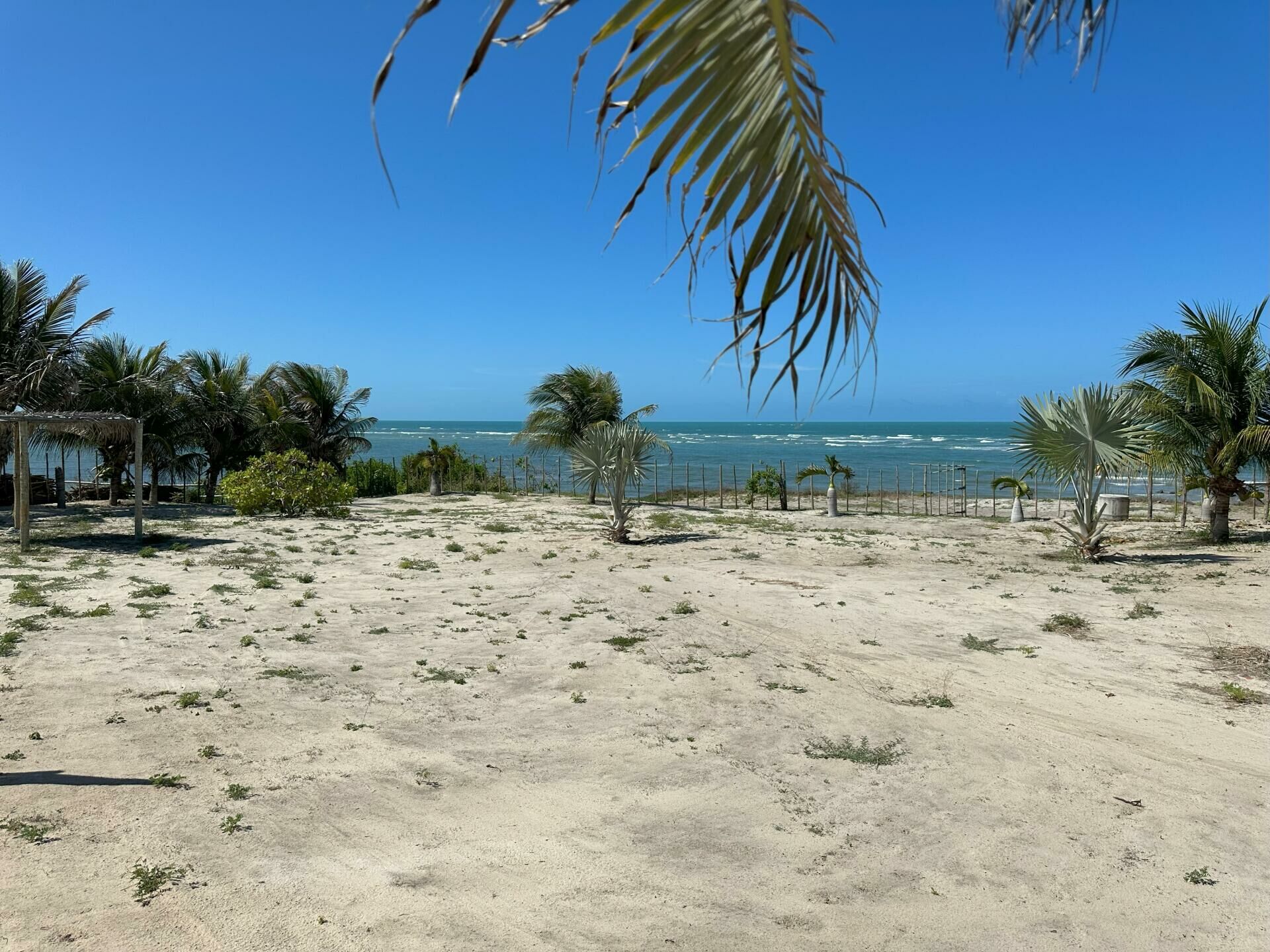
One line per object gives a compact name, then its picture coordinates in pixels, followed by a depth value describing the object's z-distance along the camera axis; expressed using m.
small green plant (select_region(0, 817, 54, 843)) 3.73
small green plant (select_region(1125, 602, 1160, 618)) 9.39
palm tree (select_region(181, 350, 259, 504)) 22.56
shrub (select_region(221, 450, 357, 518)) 18.33
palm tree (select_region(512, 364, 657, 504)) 25.56
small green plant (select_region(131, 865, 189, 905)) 3.37
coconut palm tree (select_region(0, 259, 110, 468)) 16.17
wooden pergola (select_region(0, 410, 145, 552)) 12.51
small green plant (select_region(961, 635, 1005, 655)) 8.09
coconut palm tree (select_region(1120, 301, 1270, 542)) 14.16
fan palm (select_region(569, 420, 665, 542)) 15.44
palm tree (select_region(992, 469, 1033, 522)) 20.70
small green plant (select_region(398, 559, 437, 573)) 11.89
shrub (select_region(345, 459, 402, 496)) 27.98
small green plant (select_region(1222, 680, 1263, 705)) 6.55
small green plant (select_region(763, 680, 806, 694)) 6.71
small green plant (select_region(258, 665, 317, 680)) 6.54
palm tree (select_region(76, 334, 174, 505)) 19.47
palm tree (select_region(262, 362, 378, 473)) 25.12
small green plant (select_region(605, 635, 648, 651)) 7.88
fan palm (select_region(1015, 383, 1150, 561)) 12.48
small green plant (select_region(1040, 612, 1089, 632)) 8.88
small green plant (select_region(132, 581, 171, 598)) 9.06
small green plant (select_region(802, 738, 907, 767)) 5.31
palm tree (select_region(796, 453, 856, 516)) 21.75
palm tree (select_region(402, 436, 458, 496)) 26.53
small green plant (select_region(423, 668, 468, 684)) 6.73
